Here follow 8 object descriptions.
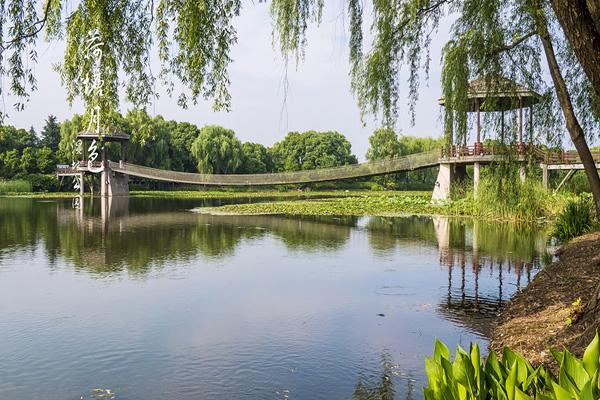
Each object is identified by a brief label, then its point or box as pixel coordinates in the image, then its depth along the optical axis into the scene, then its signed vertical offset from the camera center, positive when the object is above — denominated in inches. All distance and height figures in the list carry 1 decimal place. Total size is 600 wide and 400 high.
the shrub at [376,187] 2064.6 +25.0
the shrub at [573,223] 480.1 -26.0
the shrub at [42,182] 1701.5 +40.7
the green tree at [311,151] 2405.3 +194.9
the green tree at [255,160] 2098.9 +142.8
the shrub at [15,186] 1599.4 +27.1
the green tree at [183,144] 1979.6 +186.1
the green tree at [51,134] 1973.4 +223.6
